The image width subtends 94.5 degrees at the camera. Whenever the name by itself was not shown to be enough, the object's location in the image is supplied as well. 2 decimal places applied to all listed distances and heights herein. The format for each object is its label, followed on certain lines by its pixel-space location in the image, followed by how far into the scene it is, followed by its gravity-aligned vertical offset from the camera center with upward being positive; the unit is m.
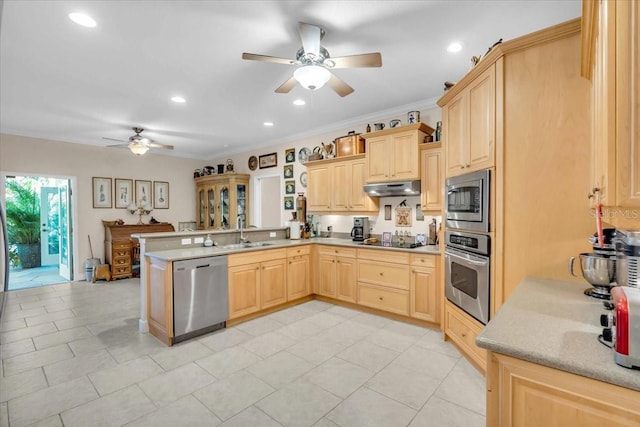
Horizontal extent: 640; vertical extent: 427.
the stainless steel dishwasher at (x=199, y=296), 3.04 -0.91
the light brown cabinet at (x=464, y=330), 2.38 -1.10
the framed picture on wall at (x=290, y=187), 5.71 +0.49
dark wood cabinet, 5.92 -0.76
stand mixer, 1.49 -0.29
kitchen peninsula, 3.25 -0.82
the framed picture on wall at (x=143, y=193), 6.63 +0.45
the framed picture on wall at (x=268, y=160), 6.12 +1.09
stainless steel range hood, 3.75 +0.30
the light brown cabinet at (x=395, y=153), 3.67 +0.76
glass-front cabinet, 6.62 +0.28
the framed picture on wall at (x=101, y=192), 6.07 +0.43
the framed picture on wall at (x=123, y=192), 6.35 +0.44
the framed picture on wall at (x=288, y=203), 5.73 +0.17
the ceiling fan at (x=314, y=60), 2.25 +1.20
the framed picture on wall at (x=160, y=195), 6.91 +0.42
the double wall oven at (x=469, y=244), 2.29 -0.28
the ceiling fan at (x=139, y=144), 4.92 +1.17
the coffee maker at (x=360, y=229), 4.43 -0.27
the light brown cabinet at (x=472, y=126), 2.22 +0.71
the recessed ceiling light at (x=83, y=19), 2.18 +1.46
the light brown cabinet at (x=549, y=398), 0.89 -0.63
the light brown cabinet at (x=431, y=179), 3.54 +0.38
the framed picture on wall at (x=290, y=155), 5.75 +1.11
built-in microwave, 2.28 +0.08
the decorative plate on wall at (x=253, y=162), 6.57 +1.11
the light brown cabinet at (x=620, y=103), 0.90 +0.34
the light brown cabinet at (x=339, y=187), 4.32 +0.38
